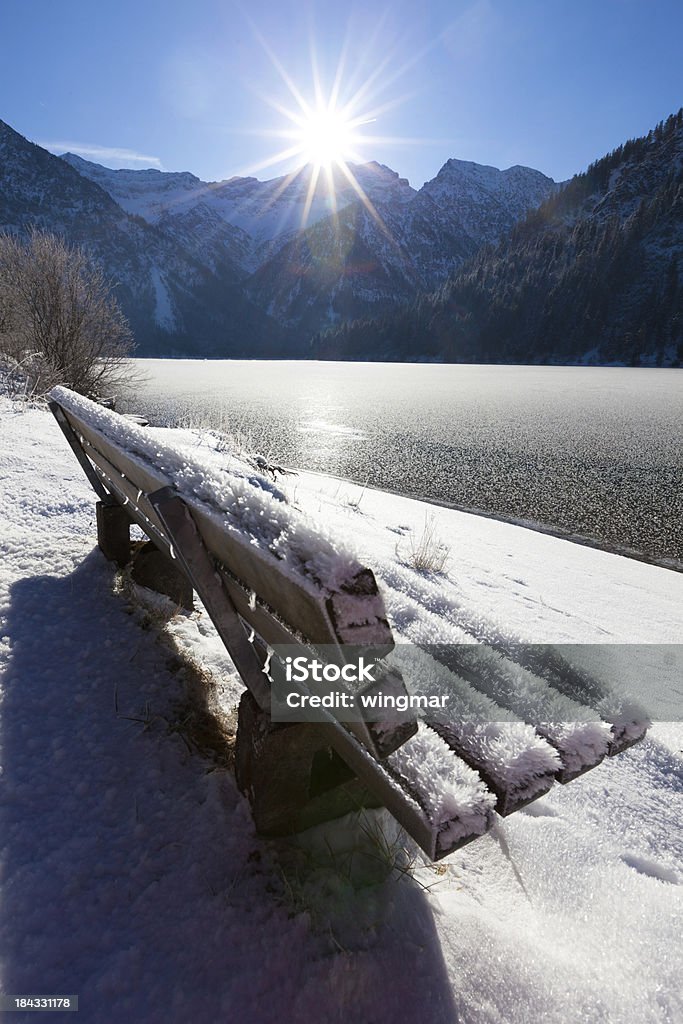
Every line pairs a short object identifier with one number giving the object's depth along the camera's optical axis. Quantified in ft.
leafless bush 51.80
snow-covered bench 3.10
